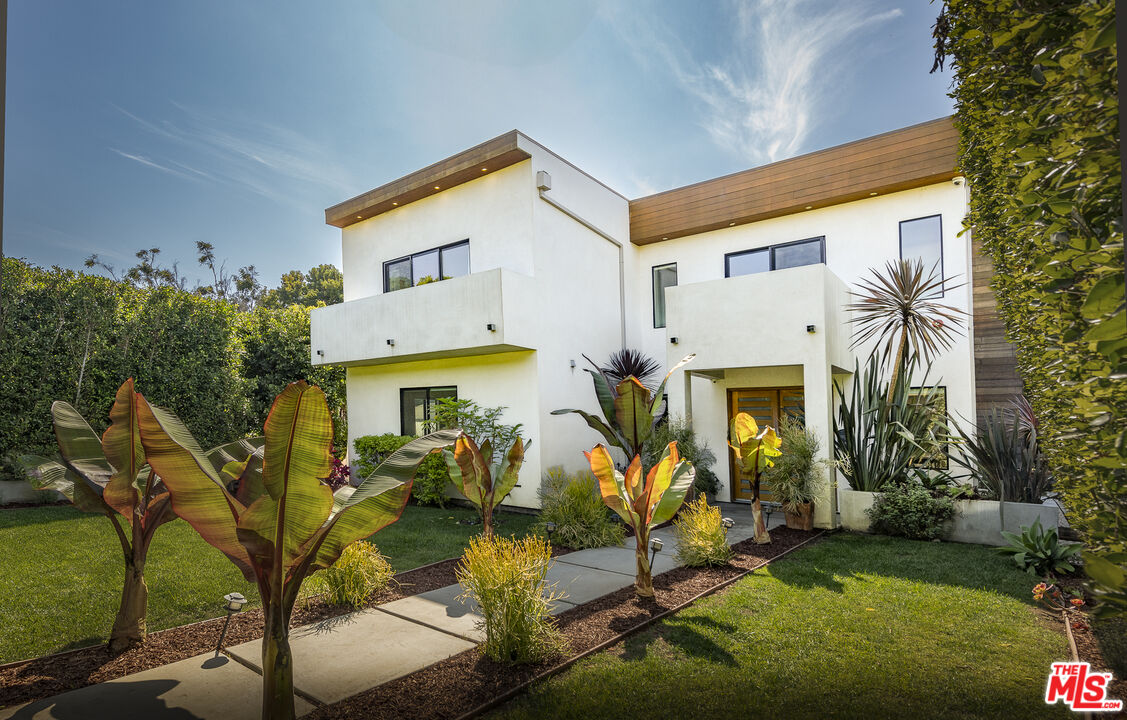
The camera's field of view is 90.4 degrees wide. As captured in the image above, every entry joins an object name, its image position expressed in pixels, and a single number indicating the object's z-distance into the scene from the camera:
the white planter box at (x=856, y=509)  9.27
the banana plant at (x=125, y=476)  4.39
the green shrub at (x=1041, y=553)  6.69
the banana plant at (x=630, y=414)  9.38
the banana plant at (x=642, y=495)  6.03
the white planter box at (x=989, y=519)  7.84
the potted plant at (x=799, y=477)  9.28
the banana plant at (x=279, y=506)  3.17
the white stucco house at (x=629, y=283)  10.55
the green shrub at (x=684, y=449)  10.95
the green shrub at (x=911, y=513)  8.60
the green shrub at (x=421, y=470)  12.19
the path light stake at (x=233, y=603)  4.58
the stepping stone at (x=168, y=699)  3.71
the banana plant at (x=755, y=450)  8.28
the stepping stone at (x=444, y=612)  5.27
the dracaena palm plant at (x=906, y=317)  10.03
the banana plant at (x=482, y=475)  8.20
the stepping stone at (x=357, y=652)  4.20
